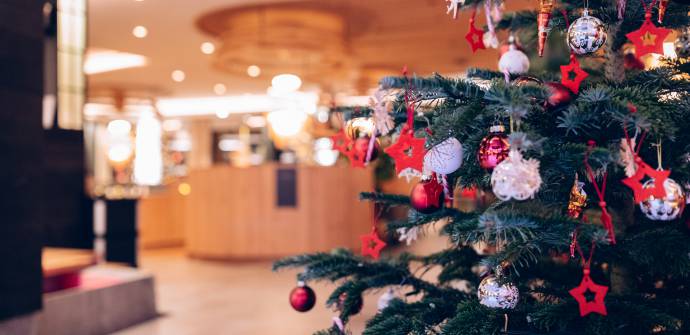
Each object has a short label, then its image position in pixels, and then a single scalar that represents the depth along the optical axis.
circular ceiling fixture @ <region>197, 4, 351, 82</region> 6.51
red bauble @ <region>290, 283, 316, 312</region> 1.69
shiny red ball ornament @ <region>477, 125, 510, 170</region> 1.16
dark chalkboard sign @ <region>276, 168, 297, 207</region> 7.38
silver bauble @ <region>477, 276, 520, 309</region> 1.28
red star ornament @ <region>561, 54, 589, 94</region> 1.22
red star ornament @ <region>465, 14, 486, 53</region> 1.53
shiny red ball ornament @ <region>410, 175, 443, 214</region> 1.31
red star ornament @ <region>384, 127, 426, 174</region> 1.27
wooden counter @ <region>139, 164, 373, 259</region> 7.36
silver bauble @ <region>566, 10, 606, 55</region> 1.24
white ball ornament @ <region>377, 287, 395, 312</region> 1.72
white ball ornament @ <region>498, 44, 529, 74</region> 1.60
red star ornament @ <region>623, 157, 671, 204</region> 1.10
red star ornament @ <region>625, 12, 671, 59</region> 1.25
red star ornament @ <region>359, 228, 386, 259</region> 1.57
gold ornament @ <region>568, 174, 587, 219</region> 1.25
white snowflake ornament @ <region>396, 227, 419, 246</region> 1.53
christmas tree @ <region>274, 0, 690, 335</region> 1.12
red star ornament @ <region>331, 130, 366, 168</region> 1.55
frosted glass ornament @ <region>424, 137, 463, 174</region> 1.21
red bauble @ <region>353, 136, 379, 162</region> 1.55
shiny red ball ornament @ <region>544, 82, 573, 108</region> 1.18
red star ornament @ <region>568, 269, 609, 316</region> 1.18
